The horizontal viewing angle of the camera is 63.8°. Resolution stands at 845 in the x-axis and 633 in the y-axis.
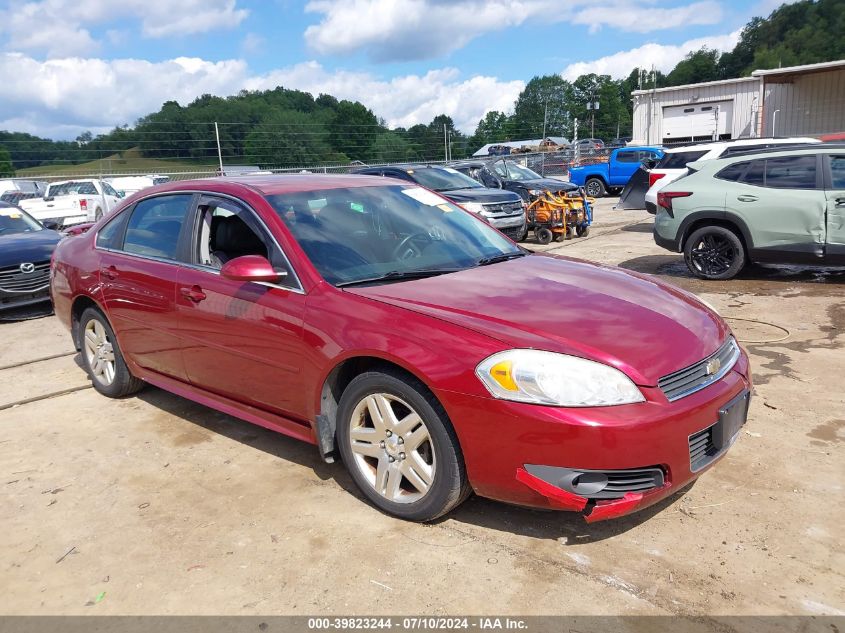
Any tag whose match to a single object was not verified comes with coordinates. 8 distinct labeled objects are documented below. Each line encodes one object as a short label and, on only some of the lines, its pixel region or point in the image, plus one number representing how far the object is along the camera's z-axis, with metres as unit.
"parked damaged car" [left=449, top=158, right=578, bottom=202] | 15.47
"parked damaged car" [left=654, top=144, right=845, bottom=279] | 7.53
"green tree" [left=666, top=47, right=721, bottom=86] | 115.50
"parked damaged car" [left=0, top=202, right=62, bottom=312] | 8.05
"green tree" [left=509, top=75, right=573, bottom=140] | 109.44
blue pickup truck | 22.23
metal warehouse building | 30.42
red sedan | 2.70
